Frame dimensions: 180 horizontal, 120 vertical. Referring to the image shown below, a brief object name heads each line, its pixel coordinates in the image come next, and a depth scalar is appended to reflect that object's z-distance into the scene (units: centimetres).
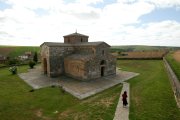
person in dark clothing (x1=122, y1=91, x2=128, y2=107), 1085
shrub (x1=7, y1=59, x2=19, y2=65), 3796
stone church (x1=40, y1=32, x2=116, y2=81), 2005
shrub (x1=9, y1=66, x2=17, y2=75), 2551
